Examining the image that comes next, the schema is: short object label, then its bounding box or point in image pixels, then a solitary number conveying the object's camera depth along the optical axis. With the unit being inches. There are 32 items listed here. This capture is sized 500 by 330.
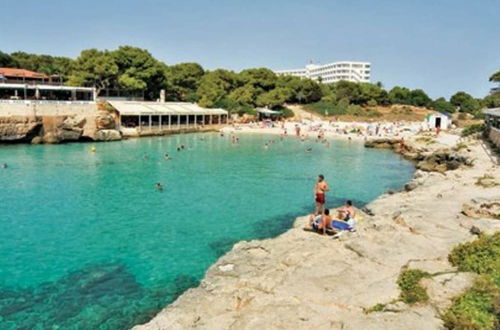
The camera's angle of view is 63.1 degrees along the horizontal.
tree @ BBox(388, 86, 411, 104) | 3863.2
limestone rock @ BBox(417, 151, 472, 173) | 1092.6
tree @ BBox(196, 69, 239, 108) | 2728.8
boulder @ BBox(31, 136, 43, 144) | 1652.3
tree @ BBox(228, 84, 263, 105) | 2851.9
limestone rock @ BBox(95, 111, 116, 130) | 1833.2
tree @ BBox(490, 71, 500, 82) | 1764.3
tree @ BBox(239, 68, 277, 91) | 3070.9
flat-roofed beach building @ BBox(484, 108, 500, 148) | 1257.4
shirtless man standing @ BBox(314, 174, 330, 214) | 555.5
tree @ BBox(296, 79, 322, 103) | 3344.0
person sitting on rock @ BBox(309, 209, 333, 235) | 482.3
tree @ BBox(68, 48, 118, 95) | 2176.4
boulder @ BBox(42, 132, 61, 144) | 1673.2
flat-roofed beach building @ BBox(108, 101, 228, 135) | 2028.8
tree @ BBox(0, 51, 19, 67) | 2618.1
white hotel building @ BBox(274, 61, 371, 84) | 6028.5
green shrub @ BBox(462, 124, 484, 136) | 1827.0
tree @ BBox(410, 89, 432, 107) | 3855.8
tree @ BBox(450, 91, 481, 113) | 3581.2
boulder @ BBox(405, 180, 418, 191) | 801.3
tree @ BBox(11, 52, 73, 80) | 2665.6
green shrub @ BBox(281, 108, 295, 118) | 2989.7
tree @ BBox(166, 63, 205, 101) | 2925.7
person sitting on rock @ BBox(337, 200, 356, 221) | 498.3
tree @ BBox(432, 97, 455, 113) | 3611.5
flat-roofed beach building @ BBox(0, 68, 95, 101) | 1886.1
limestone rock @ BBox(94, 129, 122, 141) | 1811.0
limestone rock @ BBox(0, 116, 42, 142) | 1585.9
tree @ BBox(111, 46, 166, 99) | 2281.0
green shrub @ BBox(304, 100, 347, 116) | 3161.9
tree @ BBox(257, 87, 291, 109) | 2947.8
